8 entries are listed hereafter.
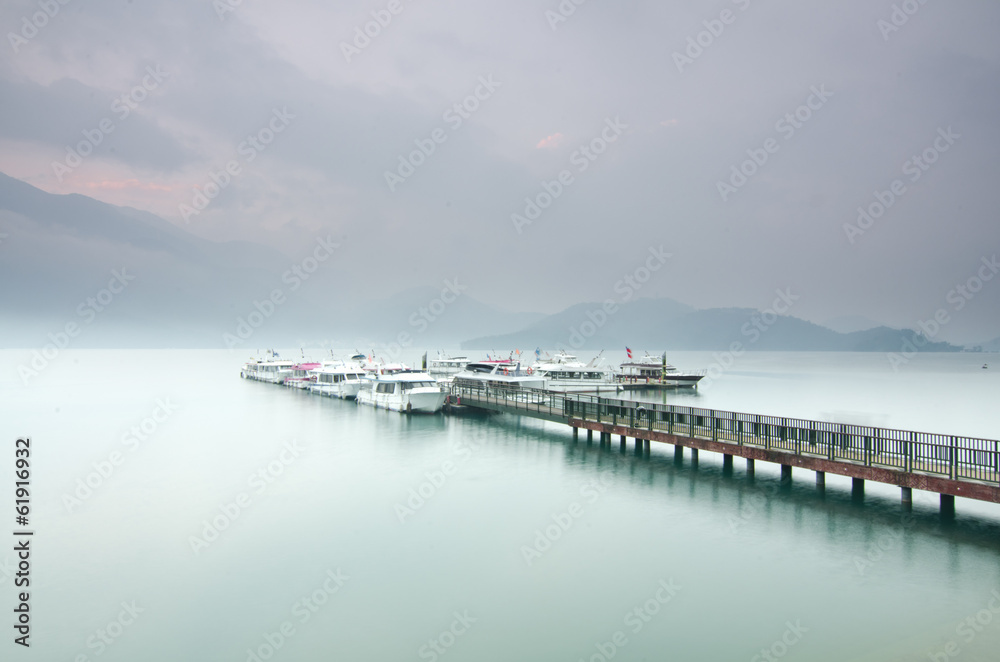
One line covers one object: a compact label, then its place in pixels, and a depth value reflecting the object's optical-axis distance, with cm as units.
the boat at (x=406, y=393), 5338
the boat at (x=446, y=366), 9549
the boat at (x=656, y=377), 8971
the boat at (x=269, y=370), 9676
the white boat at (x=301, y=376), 8275
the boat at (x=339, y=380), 6856
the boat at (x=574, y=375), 7688
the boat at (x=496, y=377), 5966
